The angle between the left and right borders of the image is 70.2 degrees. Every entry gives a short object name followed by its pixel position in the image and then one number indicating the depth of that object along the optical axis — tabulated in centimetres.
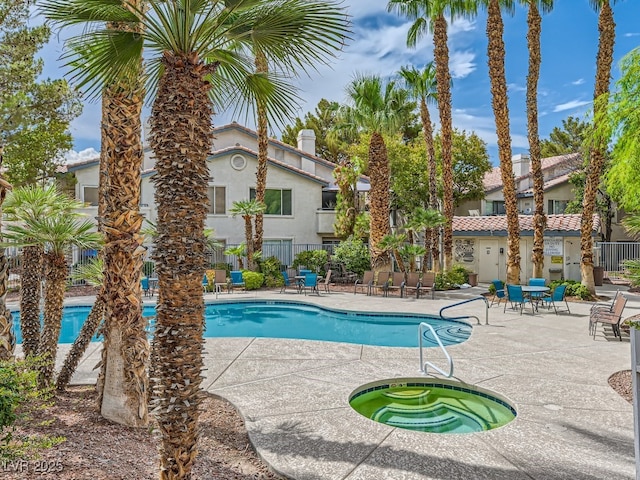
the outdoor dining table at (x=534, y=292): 1445
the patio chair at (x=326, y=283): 2020
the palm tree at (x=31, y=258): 631
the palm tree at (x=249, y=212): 2195
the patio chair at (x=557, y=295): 1457
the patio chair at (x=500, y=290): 1585
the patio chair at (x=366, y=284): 1980
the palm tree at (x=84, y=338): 668
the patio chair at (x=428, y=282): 1875
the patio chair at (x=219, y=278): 2030
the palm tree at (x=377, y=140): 2116
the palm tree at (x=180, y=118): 366
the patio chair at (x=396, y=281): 2002
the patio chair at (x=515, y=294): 1392
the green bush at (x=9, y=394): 311
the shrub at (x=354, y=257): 2316
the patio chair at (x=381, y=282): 1984
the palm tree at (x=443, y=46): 2072
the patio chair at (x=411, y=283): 1903
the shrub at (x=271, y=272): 2242
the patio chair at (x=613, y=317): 1048
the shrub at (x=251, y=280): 2131
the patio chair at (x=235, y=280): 2066
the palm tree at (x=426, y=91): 2405
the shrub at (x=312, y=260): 2378
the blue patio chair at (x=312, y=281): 1981
